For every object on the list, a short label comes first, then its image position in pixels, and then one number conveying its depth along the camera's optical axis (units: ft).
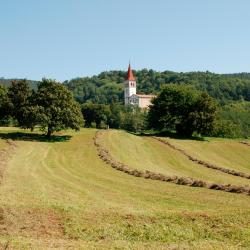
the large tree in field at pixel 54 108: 231.50
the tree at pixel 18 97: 256.93
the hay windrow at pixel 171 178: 87.40
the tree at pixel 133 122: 531.50
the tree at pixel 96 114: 532.73
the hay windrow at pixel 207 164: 133.86
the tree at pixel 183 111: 298.15
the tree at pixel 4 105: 267.18
